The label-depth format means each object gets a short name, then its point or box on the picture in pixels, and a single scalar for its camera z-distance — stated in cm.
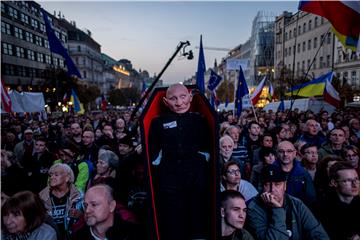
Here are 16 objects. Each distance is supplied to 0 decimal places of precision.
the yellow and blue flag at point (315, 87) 1400
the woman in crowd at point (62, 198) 382
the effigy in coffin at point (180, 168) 308
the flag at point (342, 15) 695
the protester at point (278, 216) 299
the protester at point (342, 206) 329
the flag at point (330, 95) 1381
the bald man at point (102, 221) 291
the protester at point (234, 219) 302
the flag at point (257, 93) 1634
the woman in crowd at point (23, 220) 296
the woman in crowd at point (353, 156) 526
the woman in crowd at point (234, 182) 419
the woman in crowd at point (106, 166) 476
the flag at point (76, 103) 1878
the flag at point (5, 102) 936
